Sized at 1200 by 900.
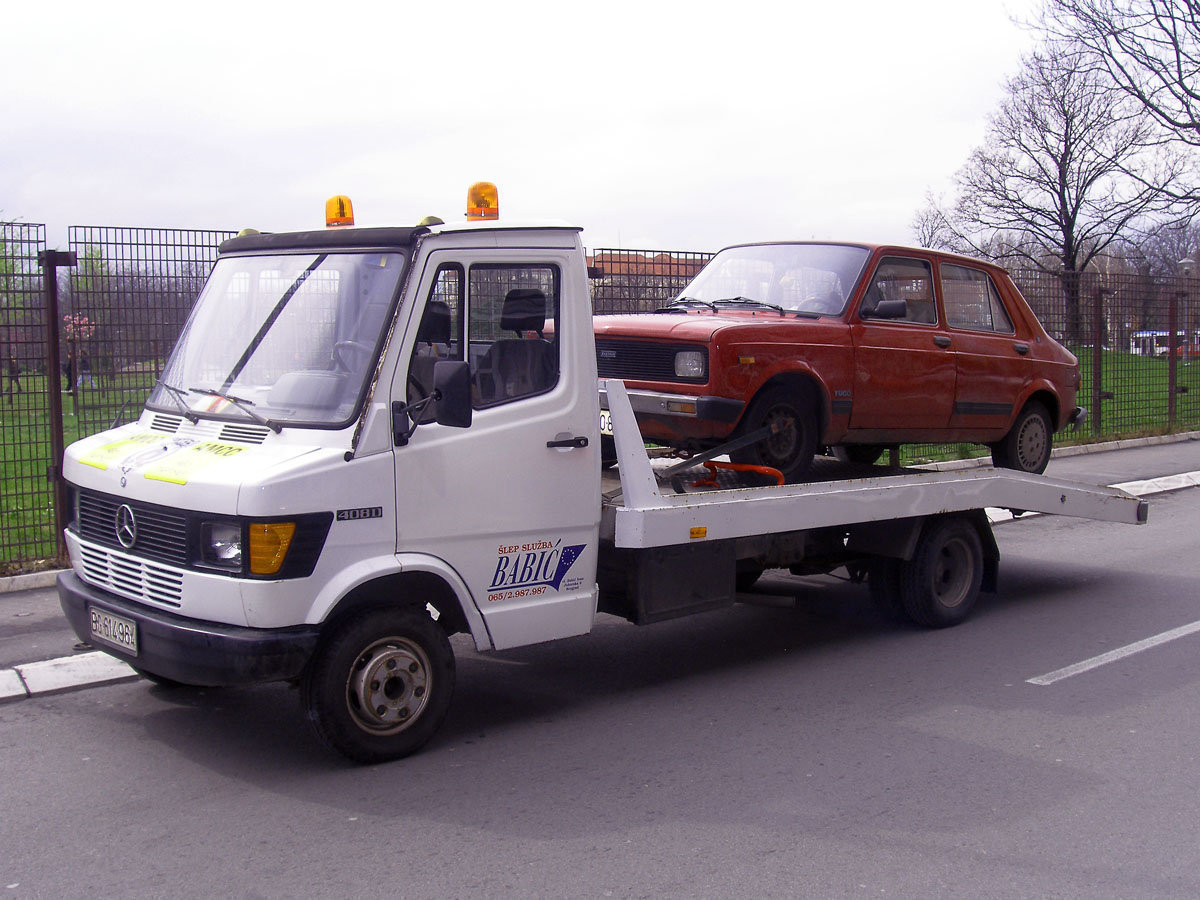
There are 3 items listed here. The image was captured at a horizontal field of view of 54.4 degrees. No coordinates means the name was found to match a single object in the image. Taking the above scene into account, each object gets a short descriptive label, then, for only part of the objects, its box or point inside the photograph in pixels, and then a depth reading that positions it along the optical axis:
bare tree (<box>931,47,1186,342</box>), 43.34
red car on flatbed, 6.81
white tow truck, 4.77
